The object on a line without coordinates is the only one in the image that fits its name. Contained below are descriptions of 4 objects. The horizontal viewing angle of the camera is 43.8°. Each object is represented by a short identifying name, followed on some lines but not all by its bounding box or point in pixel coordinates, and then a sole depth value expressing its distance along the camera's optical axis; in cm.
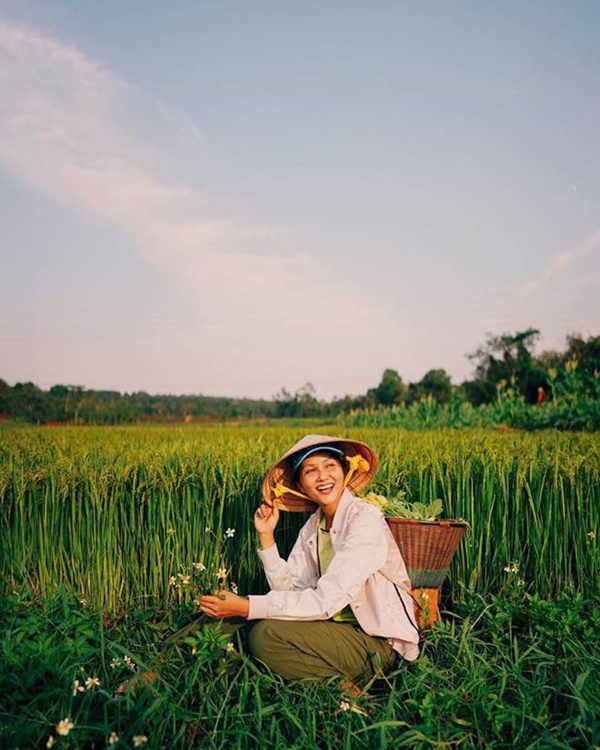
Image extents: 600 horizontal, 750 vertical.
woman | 300
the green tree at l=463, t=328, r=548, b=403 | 2162
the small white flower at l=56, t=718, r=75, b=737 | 237
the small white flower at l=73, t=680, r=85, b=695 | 262
